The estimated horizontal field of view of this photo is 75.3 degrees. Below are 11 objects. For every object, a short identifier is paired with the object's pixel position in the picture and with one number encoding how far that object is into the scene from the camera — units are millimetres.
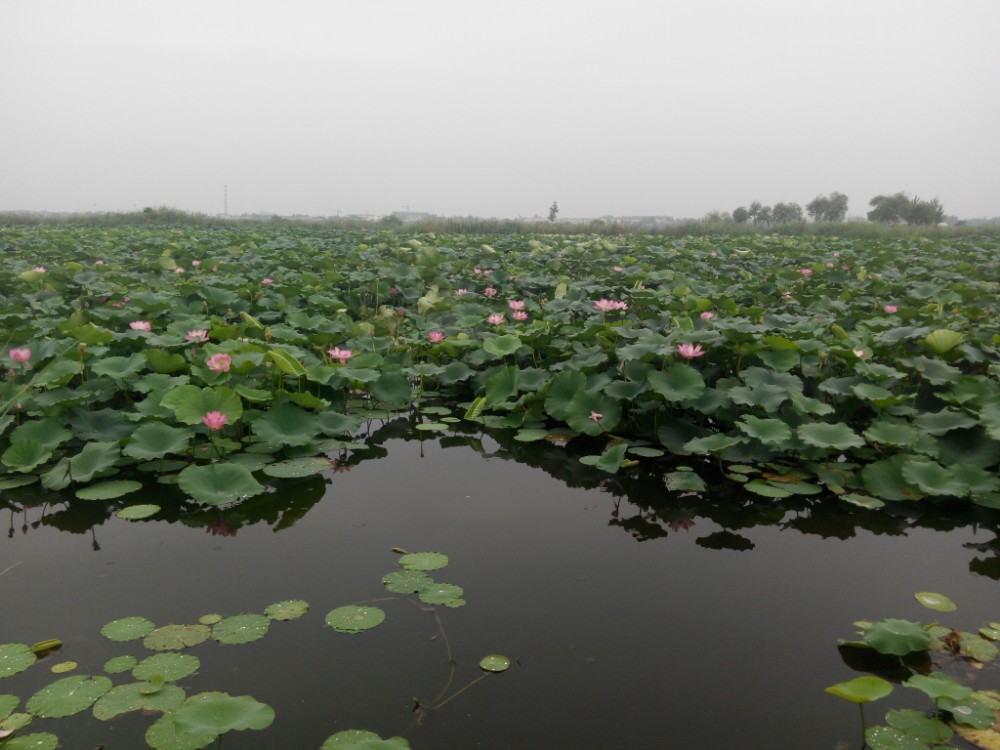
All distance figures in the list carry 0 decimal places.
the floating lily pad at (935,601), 1798
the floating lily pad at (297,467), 2559
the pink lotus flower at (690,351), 3074
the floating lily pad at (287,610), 1699
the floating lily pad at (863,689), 1200
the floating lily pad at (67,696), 1346
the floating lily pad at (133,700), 1352
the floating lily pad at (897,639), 1552
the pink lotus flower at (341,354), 3424
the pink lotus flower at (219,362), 2795
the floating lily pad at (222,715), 1144
